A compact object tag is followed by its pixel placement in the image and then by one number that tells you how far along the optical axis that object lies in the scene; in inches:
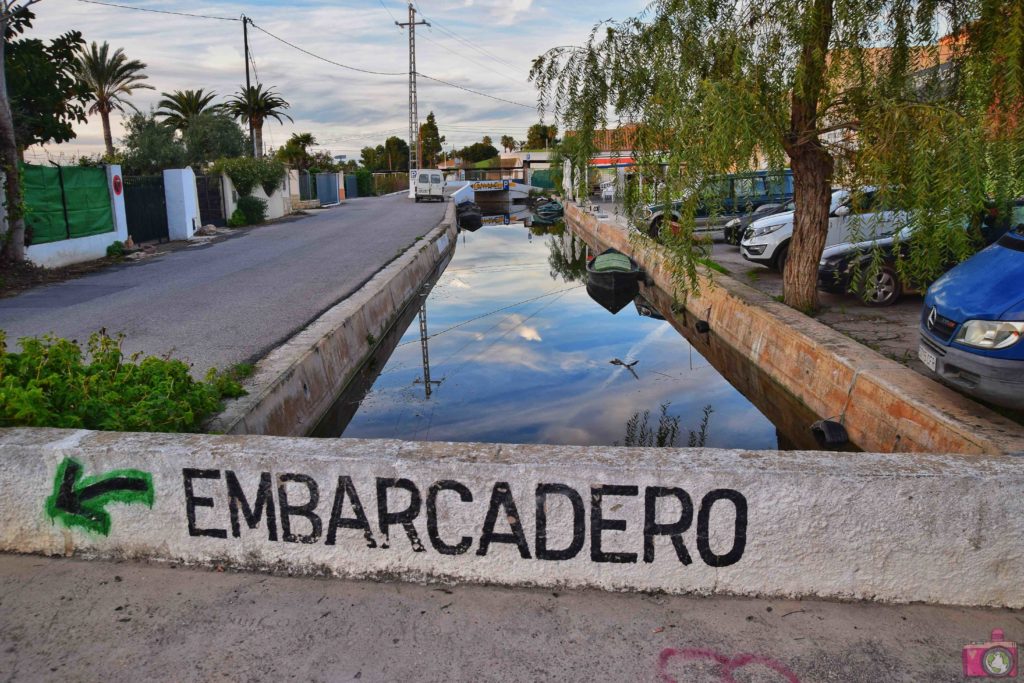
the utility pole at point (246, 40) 1665.8
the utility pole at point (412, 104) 2086.6
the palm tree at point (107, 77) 1454.2
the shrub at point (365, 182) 2374.5
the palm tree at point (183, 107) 1705.2
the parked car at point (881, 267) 439.8
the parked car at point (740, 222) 717.0
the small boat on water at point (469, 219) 1626.5
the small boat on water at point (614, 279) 676.7
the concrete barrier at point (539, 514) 132.0
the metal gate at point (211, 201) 1012.5
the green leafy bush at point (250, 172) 1098.1
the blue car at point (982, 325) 221.3
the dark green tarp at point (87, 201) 663.8
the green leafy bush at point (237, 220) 1076.5
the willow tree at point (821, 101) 263.6
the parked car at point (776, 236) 571.8
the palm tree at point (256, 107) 1753.2
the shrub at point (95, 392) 171.5
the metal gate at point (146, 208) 793.6
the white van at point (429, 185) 1839.3
